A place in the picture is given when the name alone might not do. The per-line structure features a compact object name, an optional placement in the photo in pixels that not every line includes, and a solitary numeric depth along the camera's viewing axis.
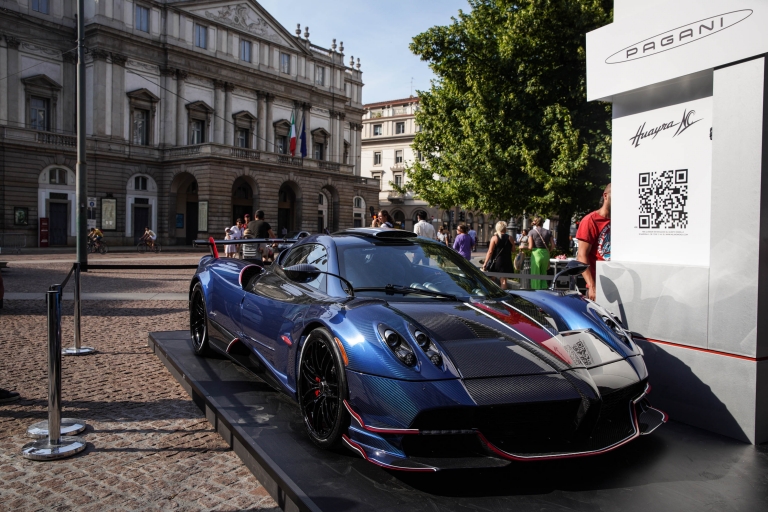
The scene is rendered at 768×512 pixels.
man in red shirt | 5.96
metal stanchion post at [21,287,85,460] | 3.59
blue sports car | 2.83
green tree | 17.66
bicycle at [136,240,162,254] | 36.22
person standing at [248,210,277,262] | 14.79
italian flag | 48.53
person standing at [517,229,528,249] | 15.82
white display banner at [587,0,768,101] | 3.65
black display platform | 2.77
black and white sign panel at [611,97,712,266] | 4.26
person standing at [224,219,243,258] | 18.70
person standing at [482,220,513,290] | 11.43
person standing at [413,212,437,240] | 13.32
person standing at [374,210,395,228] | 12.15
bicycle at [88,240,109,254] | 33.43
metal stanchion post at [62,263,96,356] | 6.34
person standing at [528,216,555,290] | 12.38
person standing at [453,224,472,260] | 14.70
